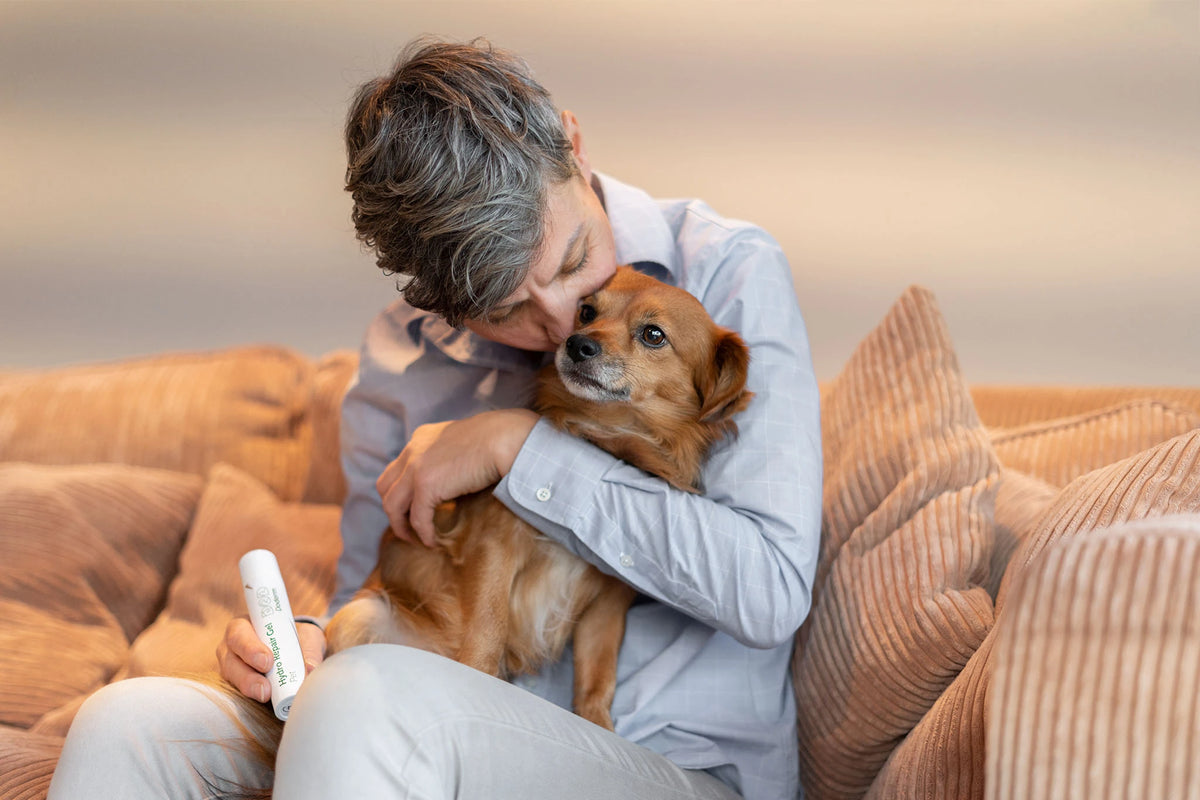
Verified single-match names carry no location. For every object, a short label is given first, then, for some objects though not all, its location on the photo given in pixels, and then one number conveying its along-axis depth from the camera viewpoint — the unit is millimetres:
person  1021
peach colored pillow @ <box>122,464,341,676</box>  1880
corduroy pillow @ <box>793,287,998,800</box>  1259
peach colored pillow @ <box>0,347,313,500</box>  2236
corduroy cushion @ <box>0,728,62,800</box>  1338
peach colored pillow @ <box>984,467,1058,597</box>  1417
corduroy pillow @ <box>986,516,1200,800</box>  721
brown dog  1429
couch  758
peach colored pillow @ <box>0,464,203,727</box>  1806
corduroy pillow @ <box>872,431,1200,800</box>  1009
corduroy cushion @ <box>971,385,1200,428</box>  1944
